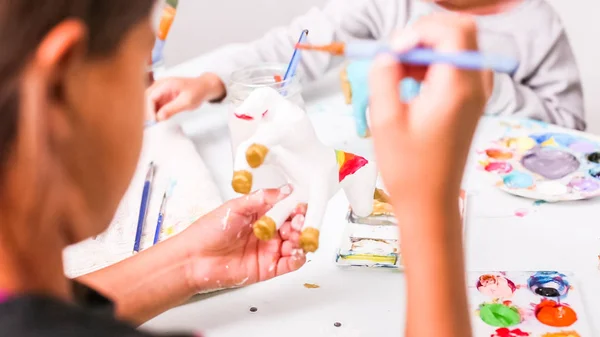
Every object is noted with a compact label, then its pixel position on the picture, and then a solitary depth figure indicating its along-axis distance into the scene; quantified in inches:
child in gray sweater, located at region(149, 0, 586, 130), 34.7
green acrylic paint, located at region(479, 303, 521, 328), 18.2
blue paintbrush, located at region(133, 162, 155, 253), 22.7
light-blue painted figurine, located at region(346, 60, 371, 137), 28.5
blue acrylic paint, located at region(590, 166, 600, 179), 24.9
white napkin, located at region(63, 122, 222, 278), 22.2
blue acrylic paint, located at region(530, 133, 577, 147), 27.4
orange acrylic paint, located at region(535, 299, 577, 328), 18.2
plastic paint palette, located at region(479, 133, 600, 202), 24.2
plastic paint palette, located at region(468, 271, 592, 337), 17.9
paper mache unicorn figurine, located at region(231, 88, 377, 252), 17.1
